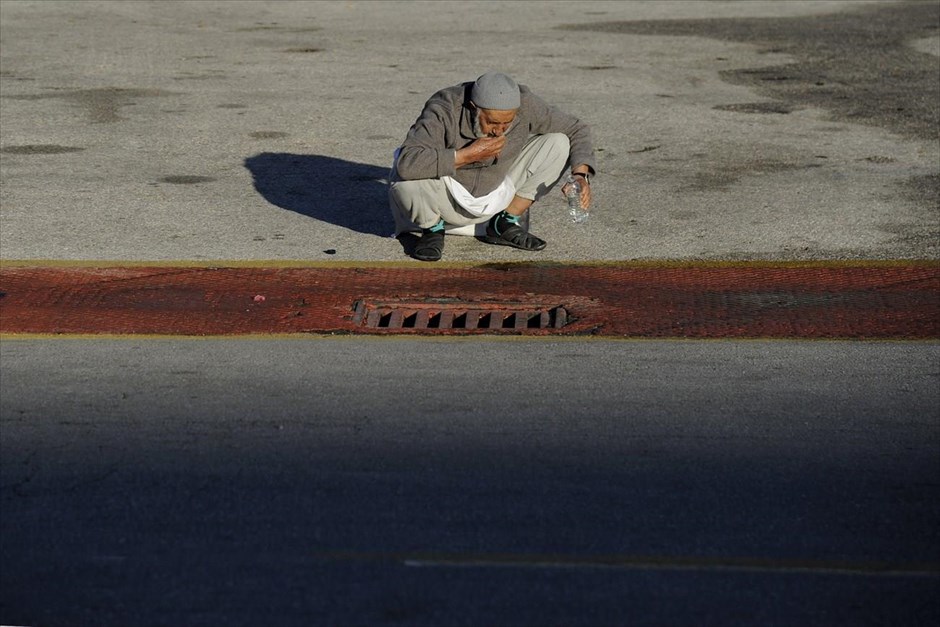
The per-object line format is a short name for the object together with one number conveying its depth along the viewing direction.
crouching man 15.99
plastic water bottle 16.97
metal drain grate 14.77
